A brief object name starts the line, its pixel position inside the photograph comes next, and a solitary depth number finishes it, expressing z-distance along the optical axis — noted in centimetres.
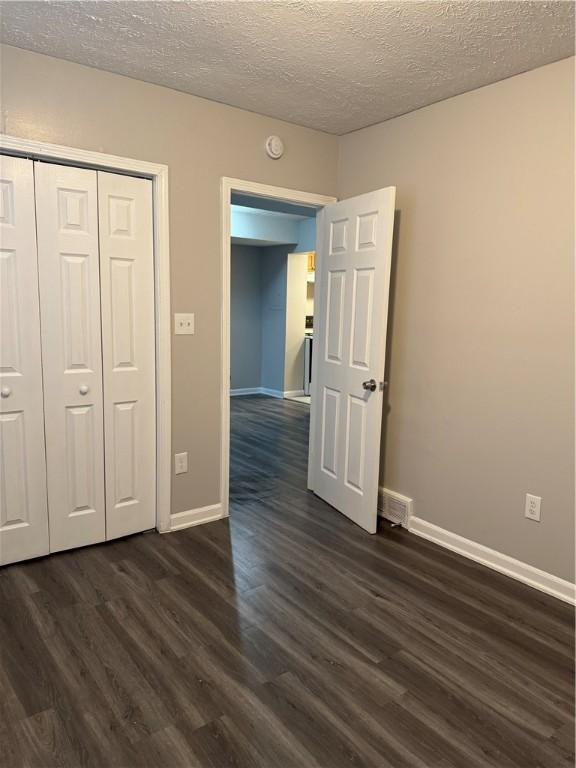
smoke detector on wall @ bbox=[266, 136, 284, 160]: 315
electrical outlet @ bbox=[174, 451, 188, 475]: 309
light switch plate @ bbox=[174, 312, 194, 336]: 298
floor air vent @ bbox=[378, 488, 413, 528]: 322
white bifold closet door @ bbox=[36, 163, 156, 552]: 261
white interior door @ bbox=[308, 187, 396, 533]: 301
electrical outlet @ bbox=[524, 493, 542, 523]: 256
